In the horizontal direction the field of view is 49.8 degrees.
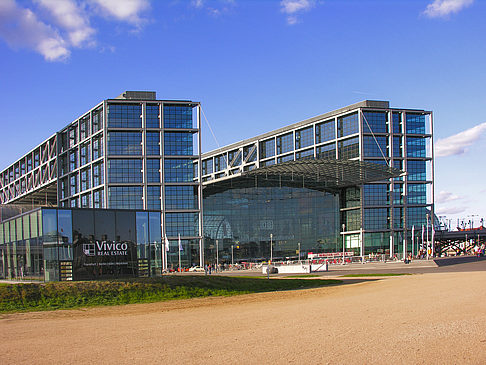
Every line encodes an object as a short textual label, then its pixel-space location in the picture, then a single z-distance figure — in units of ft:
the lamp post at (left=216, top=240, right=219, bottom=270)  353.86
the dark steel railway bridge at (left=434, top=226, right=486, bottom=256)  453.37
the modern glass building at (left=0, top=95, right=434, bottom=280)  343.05
